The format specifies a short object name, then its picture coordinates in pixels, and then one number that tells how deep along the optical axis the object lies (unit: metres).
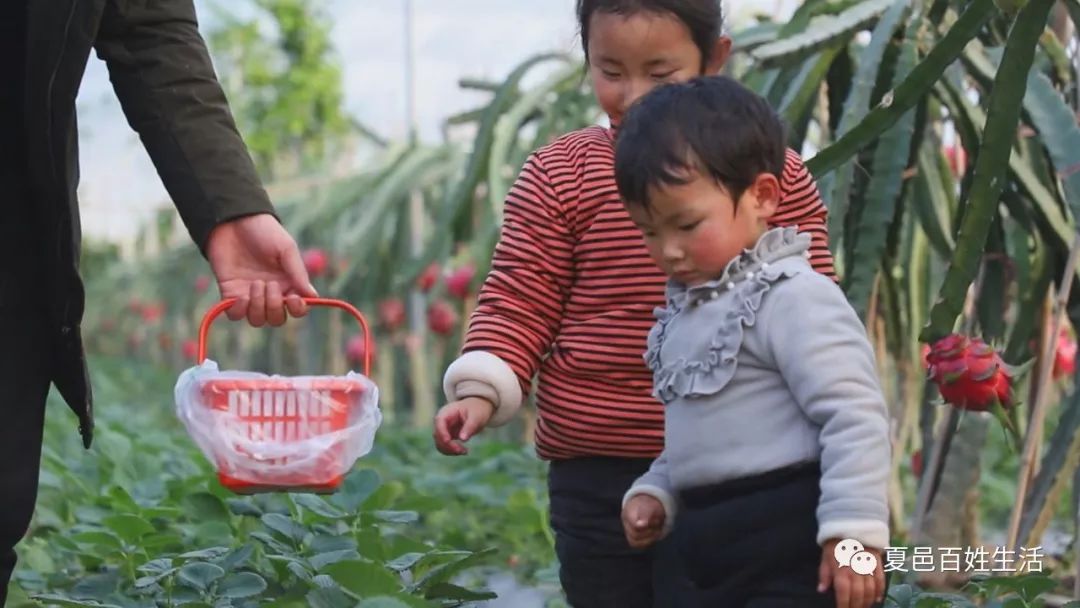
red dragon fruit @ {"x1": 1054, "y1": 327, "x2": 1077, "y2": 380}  4.69
